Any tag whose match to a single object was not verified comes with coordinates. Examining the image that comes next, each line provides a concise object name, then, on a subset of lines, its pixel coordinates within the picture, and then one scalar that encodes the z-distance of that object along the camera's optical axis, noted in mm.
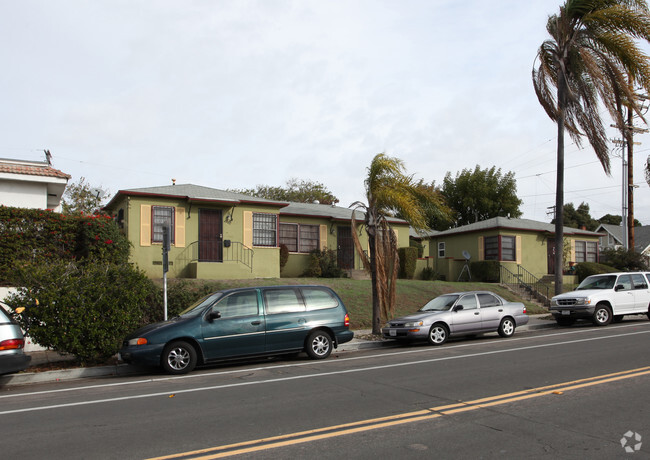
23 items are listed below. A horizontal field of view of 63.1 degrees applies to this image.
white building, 17078
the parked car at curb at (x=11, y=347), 8531
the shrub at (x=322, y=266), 24641
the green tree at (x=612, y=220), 81538
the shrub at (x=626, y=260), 29986
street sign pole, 12476
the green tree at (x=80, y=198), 36312
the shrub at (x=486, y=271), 28891
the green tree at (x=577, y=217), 68875
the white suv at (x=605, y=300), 16828
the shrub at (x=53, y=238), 13961
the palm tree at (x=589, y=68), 17328
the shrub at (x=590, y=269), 28827
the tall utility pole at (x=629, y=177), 26477
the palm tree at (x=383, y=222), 14914
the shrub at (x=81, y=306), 10375
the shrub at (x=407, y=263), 27953
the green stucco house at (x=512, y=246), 29750
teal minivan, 9984
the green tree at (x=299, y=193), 48859
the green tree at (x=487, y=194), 46875
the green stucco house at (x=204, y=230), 20469
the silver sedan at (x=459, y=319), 13516
